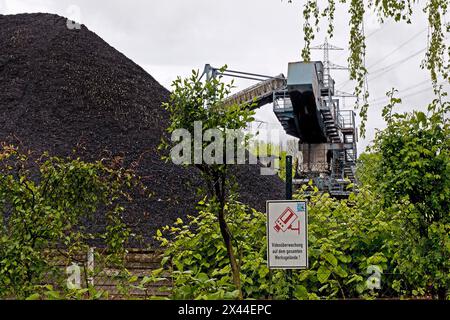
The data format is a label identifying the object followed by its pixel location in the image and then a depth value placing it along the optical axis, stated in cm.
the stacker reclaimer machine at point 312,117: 1811
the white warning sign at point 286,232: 519
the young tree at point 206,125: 569
